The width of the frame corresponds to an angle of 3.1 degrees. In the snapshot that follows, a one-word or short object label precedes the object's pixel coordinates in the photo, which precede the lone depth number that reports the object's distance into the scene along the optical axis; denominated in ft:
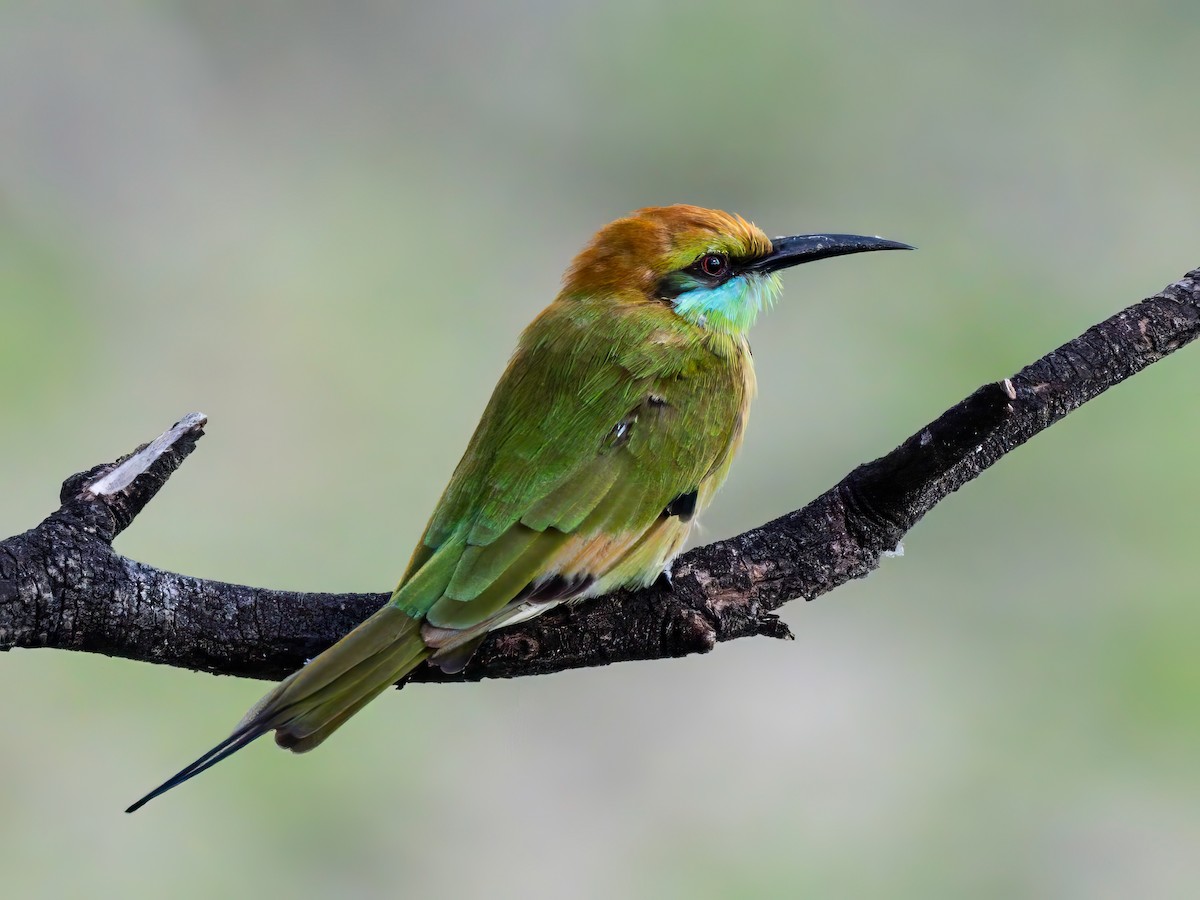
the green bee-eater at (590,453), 13.75
